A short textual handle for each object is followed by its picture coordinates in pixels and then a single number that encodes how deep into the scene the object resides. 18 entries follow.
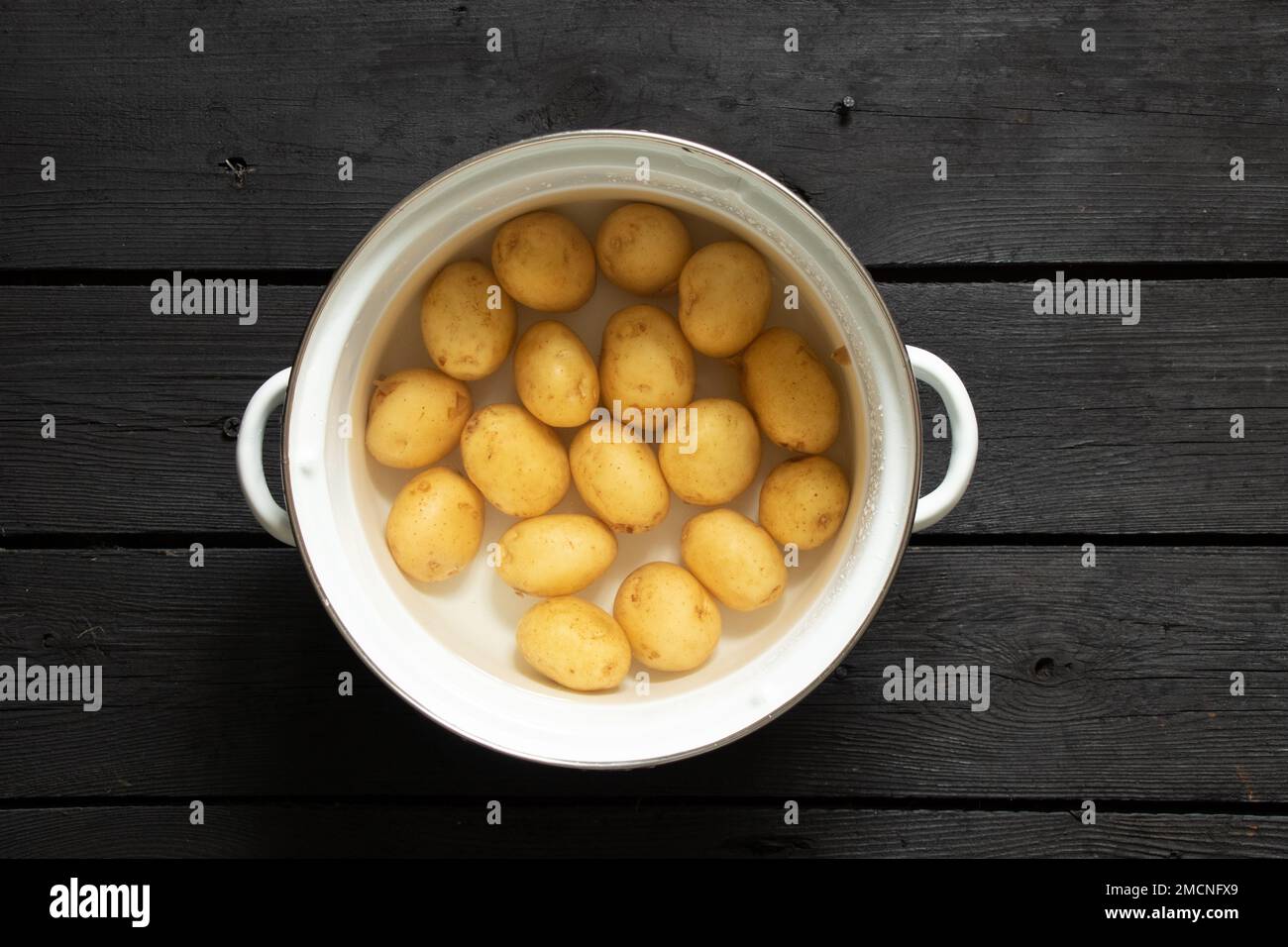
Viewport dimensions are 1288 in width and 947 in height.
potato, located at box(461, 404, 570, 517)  0.58
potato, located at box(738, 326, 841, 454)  0.57
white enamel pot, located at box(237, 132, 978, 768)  0.50
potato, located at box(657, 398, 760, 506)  0.58
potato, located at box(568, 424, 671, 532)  0.58
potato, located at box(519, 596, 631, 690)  0.57
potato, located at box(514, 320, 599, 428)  0.57
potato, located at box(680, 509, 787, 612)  0.58
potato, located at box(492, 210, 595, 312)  0.56
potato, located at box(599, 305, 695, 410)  0.58
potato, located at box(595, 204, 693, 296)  0.56
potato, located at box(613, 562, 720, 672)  0.58
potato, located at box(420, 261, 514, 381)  0.57
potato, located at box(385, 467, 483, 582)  0.58
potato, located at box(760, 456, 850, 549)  0.57
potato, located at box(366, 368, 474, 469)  0.58
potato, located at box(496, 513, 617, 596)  0.58
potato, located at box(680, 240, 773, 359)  0.55
